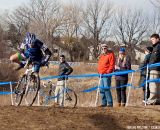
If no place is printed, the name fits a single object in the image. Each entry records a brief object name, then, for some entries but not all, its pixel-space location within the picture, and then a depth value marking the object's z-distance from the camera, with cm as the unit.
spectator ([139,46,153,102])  1276
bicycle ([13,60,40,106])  1095
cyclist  1070
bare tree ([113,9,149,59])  7025
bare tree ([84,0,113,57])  7344
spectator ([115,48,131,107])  1323
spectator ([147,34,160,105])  1226
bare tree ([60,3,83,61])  7562
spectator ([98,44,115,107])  1302
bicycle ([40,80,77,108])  1441
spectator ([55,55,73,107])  1471
